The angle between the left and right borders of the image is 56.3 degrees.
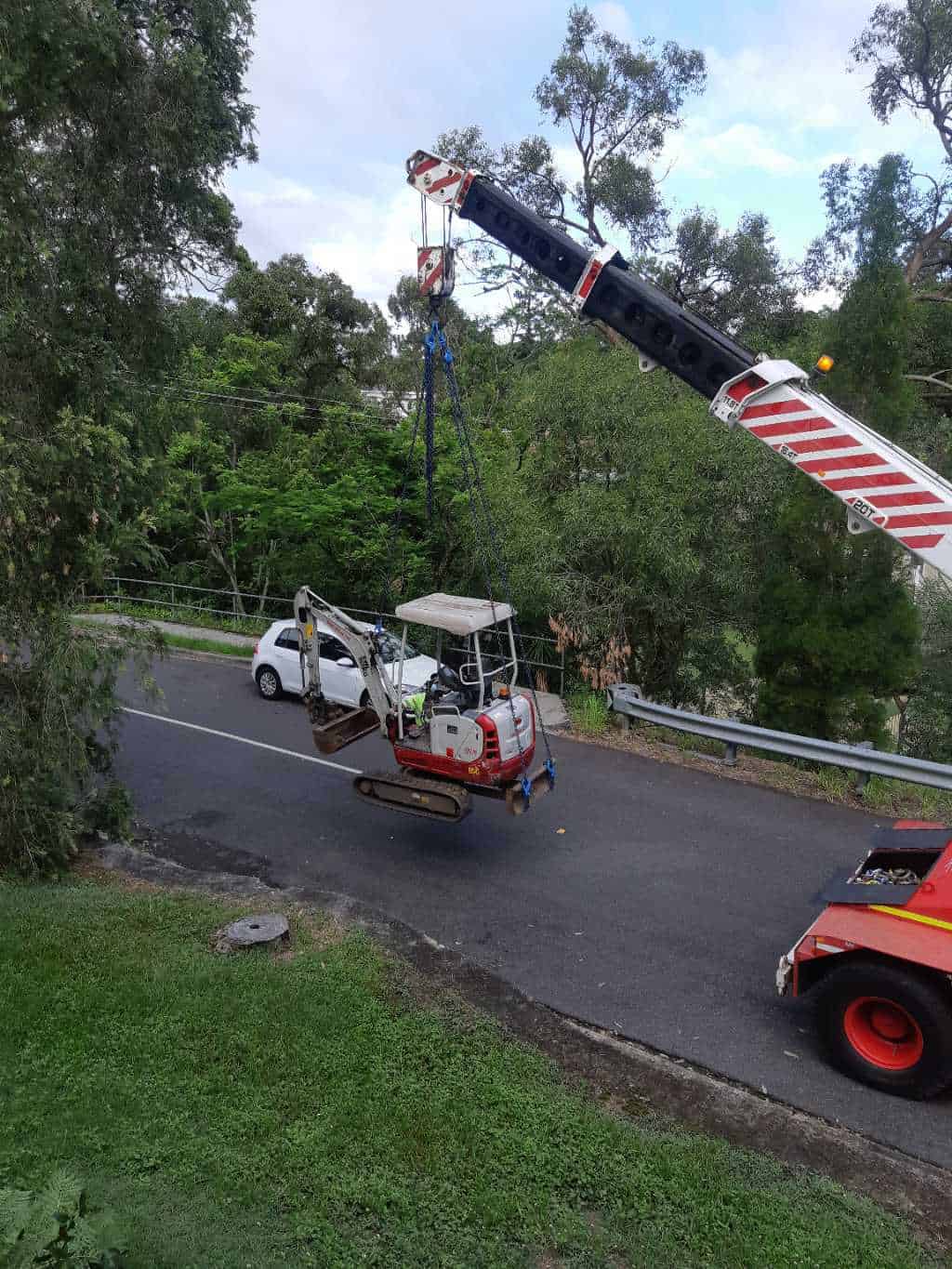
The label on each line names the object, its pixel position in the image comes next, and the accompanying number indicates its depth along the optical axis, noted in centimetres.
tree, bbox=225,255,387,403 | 2425
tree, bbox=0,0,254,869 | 800
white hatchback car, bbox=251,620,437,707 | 1445
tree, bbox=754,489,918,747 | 1217
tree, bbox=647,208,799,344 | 2567
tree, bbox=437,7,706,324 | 2495
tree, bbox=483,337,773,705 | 1343
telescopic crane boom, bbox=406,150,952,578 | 666
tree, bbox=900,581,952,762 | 1579
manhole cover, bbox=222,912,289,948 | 768
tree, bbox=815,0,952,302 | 2159
